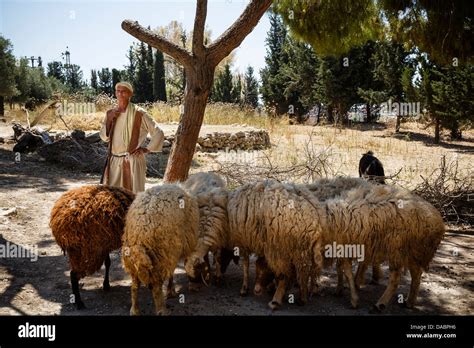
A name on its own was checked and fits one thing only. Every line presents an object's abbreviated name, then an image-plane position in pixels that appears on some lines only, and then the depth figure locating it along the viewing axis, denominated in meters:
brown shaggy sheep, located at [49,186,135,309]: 4.21
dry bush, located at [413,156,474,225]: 7.45
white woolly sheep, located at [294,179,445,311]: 4.48
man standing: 5.54
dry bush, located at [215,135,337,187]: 8.10
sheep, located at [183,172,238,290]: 4.62
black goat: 7.07
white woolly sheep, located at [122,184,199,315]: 4.00
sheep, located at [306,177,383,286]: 5.20
